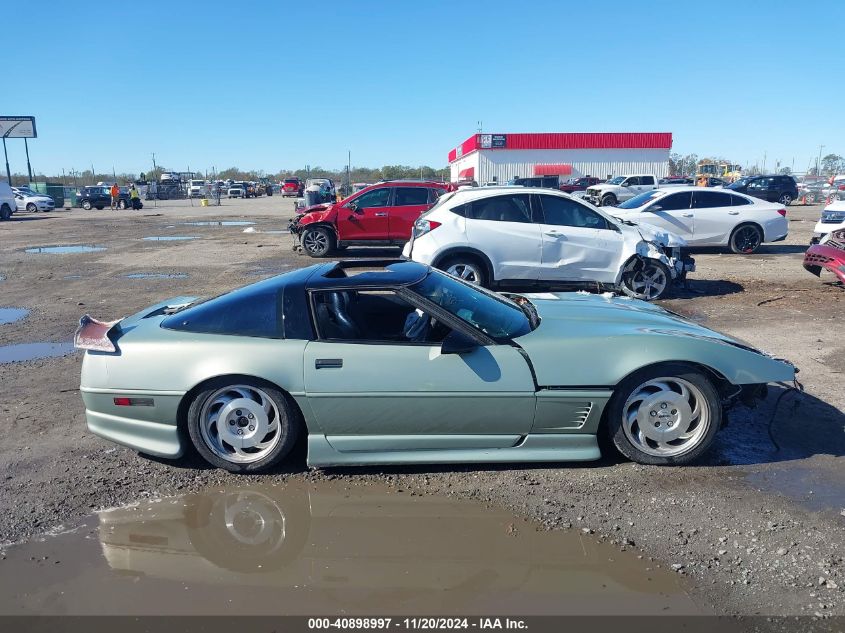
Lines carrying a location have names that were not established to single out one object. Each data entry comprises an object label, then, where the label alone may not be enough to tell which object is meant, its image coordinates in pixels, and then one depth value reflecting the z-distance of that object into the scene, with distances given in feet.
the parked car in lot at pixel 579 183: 127.84
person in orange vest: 141.79
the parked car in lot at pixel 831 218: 49.14
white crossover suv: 30.37
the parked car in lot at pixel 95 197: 141.18
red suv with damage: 49.55
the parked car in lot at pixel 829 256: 31.01
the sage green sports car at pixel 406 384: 13.03
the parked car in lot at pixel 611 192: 97.09
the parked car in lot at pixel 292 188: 207.91
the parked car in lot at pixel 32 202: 131.54
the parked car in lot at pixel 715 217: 46.62
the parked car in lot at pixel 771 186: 109.19
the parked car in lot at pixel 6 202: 108.94
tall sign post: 175.94
